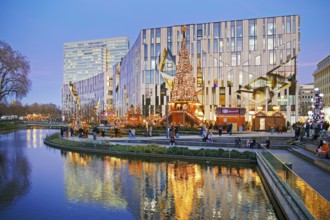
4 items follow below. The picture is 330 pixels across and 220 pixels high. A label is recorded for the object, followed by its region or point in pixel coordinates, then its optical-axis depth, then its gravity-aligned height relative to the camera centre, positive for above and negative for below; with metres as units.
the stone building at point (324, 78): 93.25 +11.55
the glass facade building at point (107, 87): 130.88 +11.45
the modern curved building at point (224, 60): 68.69 +12.02
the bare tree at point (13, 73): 62.66 +8.23
